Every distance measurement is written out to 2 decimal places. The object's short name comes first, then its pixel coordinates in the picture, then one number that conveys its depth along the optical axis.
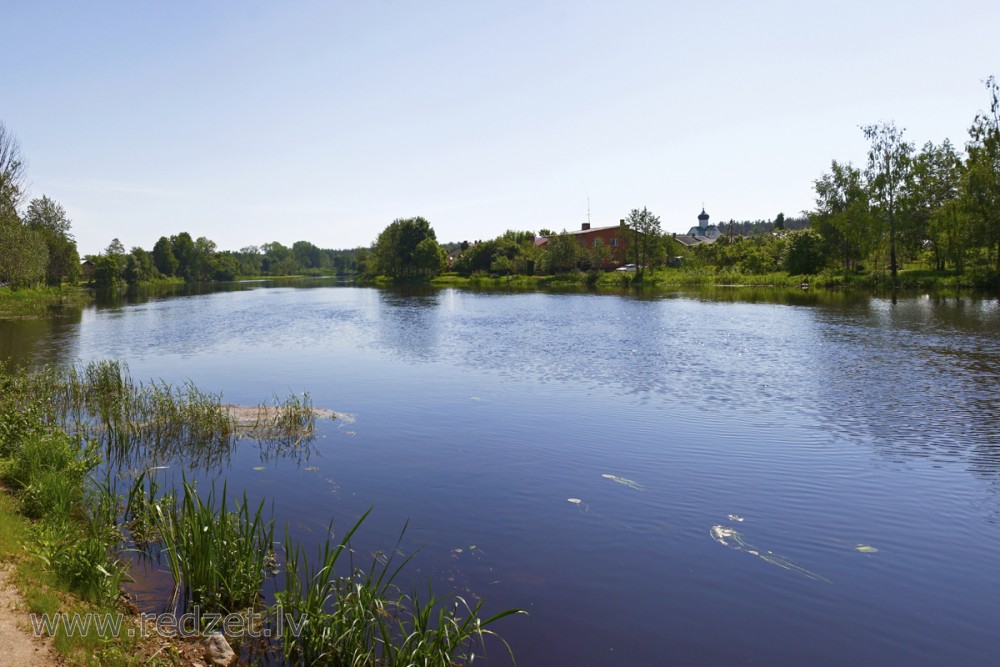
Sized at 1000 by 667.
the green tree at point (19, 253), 40.75
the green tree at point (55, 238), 78.75
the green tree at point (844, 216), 63.00
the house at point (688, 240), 122.00
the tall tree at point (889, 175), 61.25
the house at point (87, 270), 122.46
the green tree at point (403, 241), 112.75
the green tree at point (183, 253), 156.25
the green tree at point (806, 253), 68.31
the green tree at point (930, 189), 60.59
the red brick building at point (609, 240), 98.16
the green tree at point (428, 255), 109.69
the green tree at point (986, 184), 48.31
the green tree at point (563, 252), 95.00
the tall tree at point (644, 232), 83.88
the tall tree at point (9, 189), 41.50
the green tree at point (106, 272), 111.19
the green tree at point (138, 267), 125.00
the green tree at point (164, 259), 147.88
